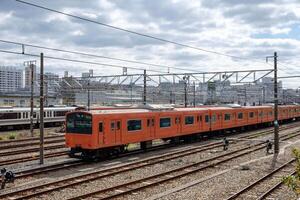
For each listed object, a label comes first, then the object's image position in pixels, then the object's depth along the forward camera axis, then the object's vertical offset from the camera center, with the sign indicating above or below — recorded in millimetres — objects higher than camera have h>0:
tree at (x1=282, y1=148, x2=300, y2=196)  8938 -1720
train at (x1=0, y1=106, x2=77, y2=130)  44247 -1903
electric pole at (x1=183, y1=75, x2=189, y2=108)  43478 +2460
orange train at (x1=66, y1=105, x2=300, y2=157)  21516 -1608
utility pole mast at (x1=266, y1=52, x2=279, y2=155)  25031 -1052
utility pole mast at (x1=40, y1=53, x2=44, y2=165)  20188 -25
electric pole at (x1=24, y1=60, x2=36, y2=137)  36438 +2780
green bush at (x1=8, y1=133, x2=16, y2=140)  35062 -3192
